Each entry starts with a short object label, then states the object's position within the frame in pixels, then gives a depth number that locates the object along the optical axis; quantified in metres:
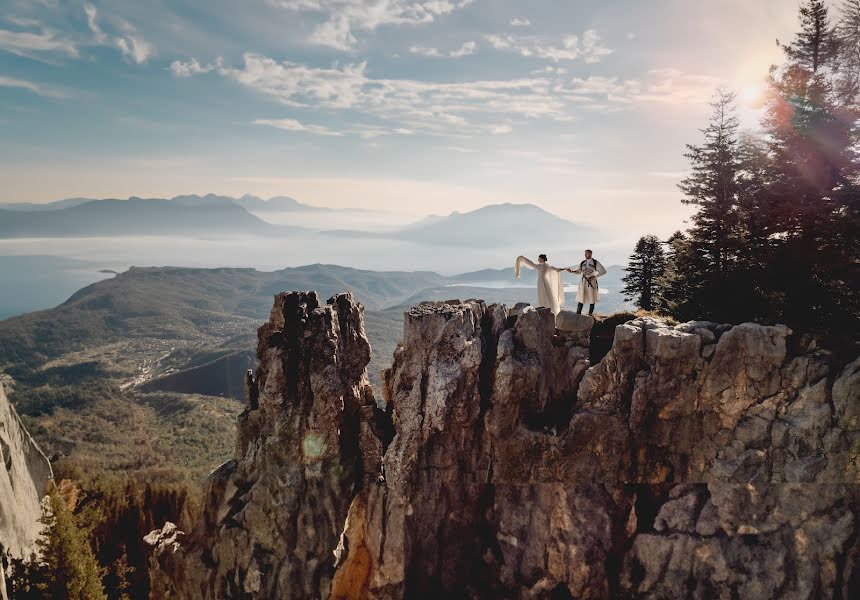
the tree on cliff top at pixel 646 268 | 49.28
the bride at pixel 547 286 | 29.45
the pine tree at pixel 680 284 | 35.16
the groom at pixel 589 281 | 29.52
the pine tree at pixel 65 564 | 33.31
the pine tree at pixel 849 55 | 31.58
